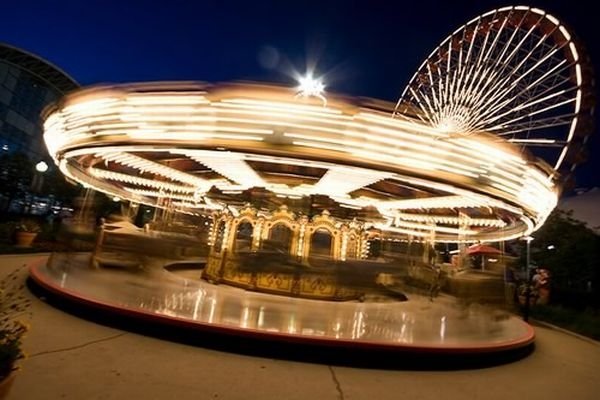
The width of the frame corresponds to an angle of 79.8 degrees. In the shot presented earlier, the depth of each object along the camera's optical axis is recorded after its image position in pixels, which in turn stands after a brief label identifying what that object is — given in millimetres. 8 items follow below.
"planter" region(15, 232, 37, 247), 13789
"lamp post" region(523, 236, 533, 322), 10613
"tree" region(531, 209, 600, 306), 17141
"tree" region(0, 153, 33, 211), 25609
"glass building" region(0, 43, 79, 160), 44375
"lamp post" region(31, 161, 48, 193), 30272
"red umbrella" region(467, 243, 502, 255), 18312
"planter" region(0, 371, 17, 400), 2439
